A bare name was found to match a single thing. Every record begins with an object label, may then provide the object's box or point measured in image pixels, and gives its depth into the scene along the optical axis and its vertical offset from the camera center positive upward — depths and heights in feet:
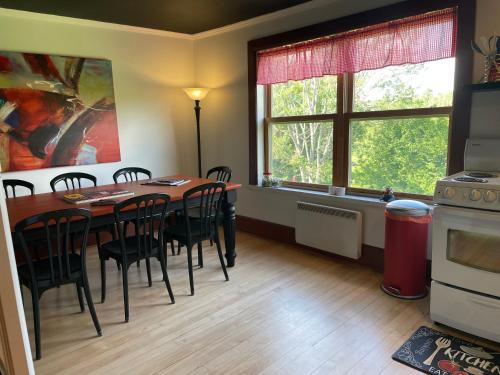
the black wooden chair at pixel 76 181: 10.66 -1.41
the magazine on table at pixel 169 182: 10.67 -1.41
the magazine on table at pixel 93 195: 8.77 -1.49
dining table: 8.01 -1.58
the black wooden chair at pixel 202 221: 9.20 -2.32
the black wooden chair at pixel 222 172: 11.89 -1.28
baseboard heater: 10.59 -2.99
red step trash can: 8.44 -2.76
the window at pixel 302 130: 11.66 +0.08
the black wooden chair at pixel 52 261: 6.65 -2.47
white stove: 6.63 -2.43
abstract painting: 11.17 +0.85
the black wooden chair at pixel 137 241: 7.94 -2.51
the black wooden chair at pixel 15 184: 10.29 -1.28
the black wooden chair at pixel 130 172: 11.94 -1.22
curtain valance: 8.73 +2.27
